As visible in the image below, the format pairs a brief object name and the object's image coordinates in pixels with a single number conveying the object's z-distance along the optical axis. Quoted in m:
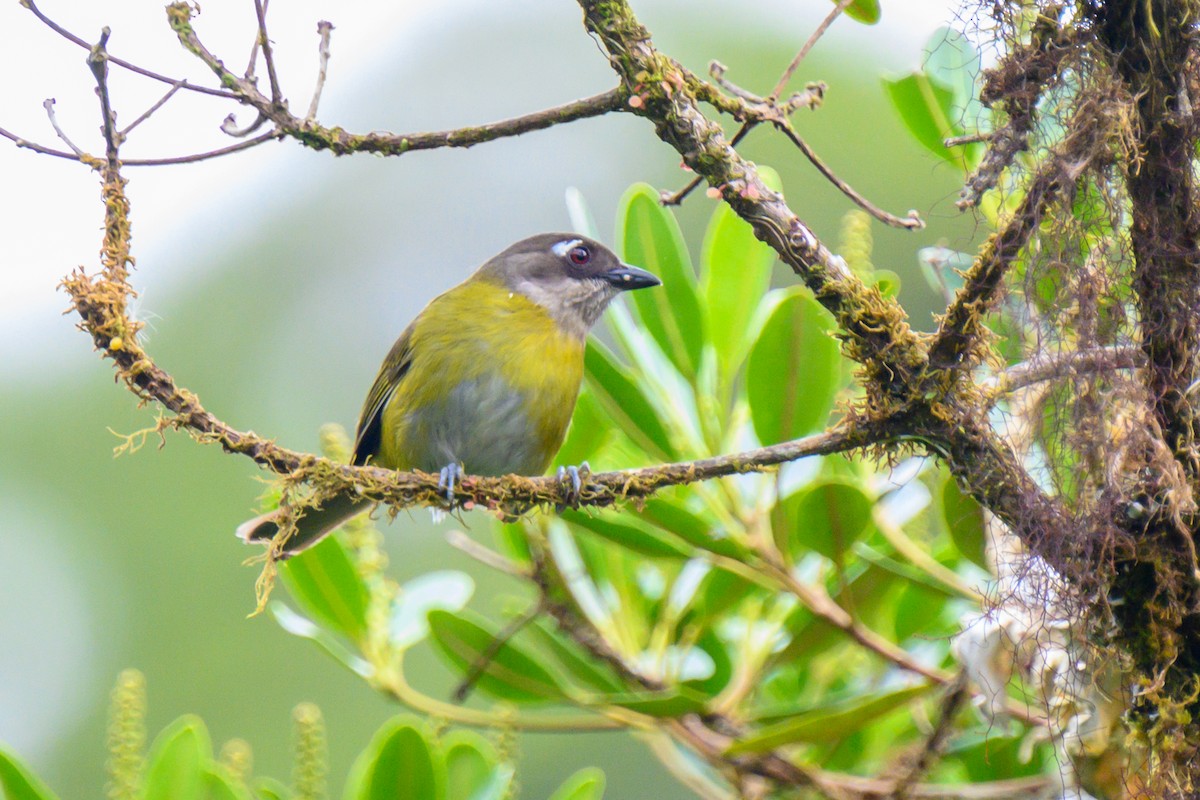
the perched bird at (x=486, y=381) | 7.27
